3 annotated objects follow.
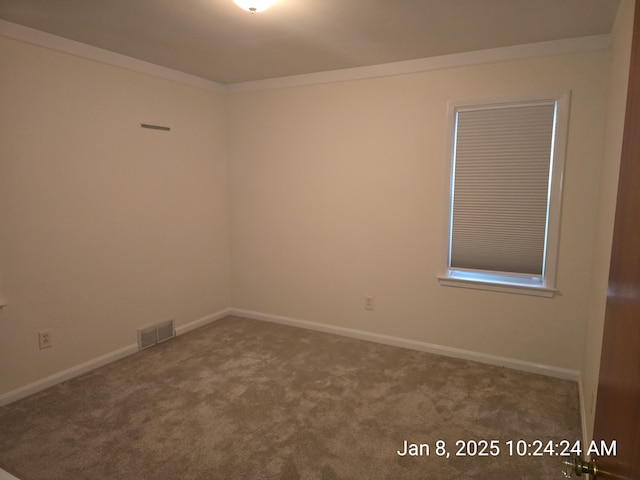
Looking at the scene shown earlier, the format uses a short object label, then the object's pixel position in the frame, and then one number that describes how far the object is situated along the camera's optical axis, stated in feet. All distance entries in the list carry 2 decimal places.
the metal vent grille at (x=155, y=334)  11.99
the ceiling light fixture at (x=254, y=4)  7.08
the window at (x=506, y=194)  9.96
